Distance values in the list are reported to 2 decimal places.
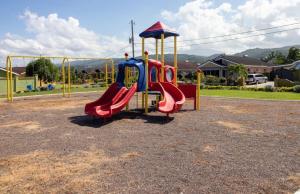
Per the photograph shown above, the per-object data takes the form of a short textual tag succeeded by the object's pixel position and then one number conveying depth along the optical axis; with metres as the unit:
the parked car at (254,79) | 29.28
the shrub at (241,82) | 23.18
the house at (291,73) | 30.09
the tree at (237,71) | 28.68
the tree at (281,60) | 51.67
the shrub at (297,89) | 16.86
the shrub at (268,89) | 18.01
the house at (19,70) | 54.18
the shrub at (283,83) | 22.38
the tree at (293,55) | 50.37
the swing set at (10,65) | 12.32
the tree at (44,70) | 35.65
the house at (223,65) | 38.52
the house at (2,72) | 33.46
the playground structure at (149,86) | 7.41
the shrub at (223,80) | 25.05
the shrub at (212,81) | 24.54
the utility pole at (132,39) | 36.44
